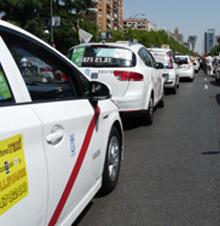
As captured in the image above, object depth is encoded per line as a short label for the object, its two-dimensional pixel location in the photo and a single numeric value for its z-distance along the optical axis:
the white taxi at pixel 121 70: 6.56
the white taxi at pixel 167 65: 13.65
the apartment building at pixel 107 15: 133.25
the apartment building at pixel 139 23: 196.12
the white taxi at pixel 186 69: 20.89
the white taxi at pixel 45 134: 1.83
